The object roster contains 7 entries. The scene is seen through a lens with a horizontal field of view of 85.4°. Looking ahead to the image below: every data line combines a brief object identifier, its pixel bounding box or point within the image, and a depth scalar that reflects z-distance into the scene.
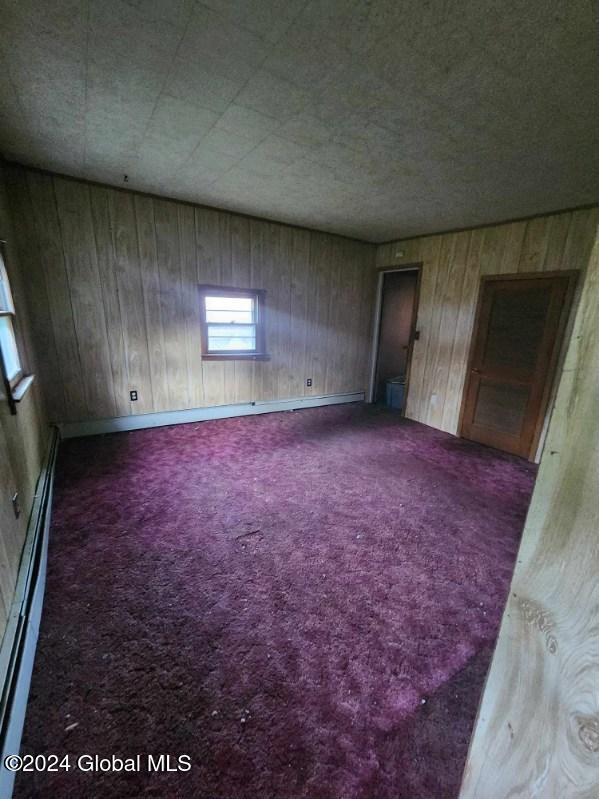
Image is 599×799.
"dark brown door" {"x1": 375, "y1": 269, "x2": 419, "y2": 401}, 5.33
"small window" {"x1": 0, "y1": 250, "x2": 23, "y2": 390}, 2.19
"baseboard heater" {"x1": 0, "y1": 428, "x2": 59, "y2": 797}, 1.01
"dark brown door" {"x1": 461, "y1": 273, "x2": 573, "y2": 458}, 3.16
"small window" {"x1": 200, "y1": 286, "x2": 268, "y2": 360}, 3.99
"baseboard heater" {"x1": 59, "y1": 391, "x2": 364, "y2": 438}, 3.47
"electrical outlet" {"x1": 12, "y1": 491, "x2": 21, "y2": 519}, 1.61
